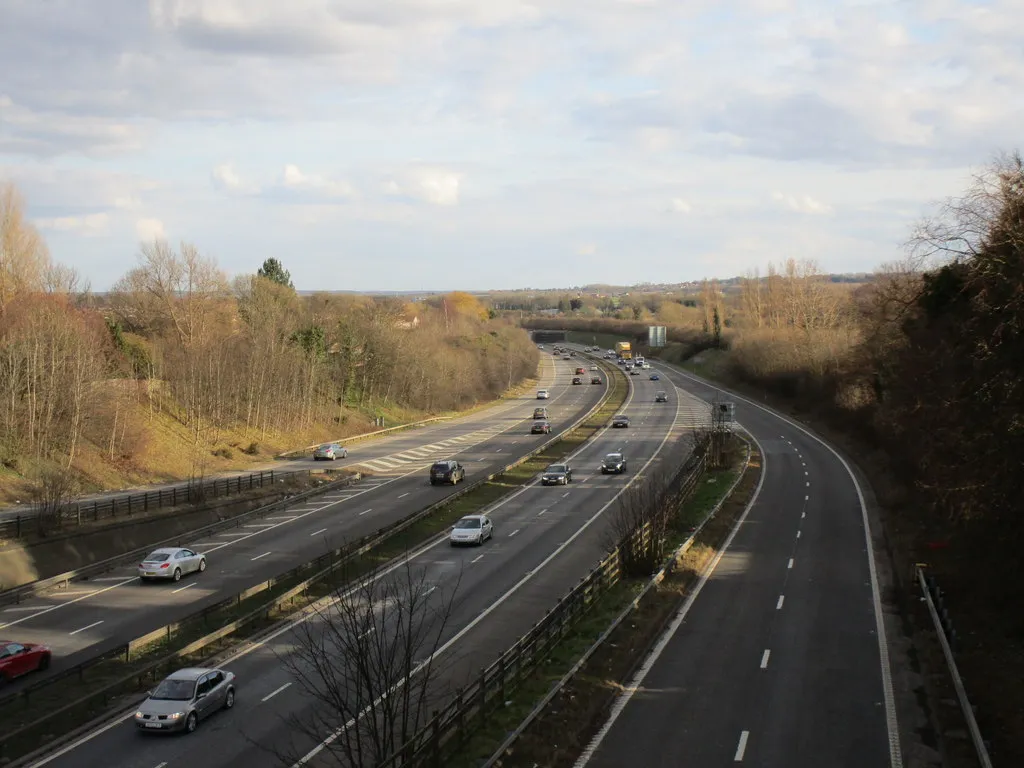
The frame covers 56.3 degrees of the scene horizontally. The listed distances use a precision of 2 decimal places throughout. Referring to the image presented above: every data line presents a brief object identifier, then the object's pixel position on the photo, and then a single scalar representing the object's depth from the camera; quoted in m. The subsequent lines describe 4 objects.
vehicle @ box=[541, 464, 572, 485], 55.19
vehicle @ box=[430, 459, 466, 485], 53.31
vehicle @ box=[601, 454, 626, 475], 59.00
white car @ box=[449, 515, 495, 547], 39.34
